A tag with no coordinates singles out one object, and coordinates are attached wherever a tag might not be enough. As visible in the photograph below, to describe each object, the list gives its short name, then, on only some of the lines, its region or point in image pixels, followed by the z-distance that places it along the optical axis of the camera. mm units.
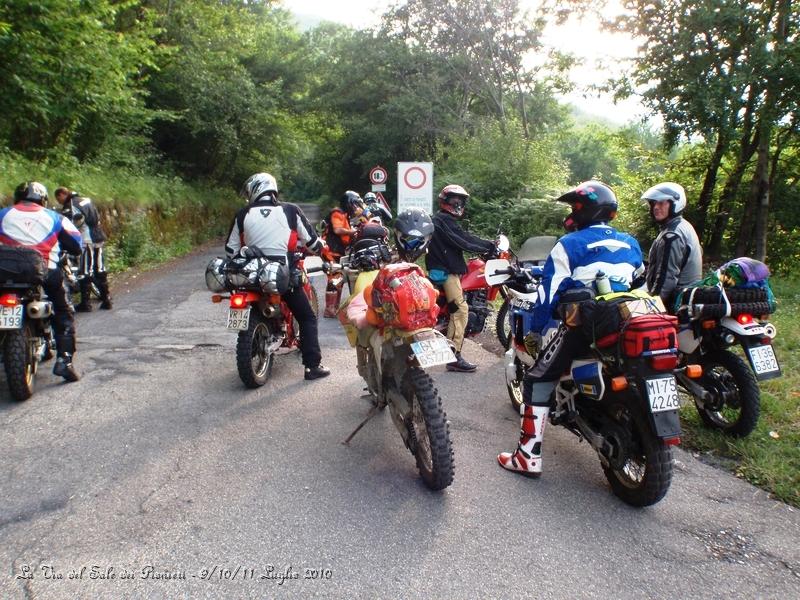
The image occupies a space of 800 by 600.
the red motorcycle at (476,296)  6242
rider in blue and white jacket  3400
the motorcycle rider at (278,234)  5281
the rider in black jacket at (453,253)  5766
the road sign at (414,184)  12141
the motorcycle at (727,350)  3902
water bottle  3352
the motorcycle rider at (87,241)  8289
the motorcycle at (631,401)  2924
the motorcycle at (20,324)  4578
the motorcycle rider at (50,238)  4977
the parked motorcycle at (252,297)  4969
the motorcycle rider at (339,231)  8328
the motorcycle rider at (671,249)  4398
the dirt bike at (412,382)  3262
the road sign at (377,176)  16000
